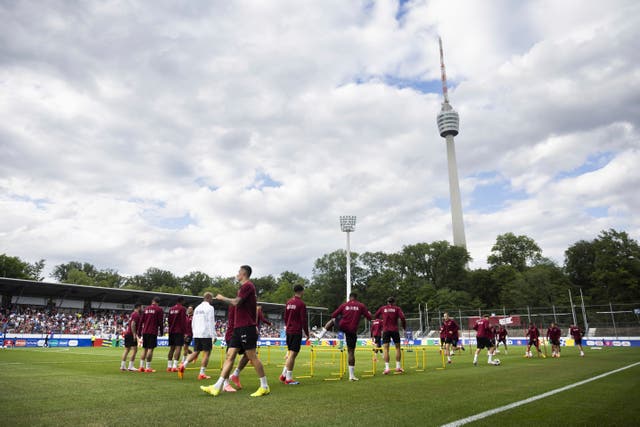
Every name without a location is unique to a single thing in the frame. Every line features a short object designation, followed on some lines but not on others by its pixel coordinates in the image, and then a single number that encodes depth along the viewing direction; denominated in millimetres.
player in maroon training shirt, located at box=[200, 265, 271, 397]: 7051
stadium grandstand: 40156
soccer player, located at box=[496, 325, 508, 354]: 24159
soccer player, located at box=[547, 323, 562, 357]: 21594
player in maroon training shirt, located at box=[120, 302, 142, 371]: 12812
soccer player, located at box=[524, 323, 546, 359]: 20912
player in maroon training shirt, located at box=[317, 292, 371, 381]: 10449
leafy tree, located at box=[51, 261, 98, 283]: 111000
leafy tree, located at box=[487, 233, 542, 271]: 86188
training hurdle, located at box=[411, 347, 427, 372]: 13328
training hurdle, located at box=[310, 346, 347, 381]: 10065
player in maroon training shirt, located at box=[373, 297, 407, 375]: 11961
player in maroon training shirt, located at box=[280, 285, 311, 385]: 9016
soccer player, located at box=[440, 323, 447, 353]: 21275
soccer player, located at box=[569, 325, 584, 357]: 23995
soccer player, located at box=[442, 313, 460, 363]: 19484
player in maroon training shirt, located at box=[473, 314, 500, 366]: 15969
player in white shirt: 10734
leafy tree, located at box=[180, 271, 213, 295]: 108688
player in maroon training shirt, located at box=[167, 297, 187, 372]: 12289
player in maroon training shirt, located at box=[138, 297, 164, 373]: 12304
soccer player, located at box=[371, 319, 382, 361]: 19939
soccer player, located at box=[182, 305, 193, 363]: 13929
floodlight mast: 66188
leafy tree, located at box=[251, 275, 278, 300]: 114038
